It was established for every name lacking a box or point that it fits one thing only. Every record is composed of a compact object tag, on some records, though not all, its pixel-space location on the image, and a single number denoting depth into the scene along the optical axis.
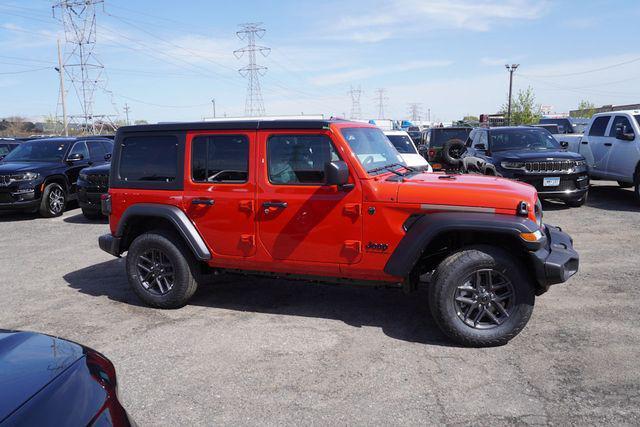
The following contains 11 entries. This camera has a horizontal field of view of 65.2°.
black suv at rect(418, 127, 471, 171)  15.25
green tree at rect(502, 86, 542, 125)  48.07
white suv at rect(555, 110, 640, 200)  10.95
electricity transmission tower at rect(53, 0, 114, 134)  43.31
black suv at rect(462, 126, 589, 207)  10.31
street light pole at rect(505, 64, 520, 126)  49.04
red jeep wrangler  4.20
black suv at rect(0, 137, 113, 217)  11.12
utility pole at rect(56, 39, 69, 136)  44.59
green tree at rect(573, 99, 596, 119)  56.30
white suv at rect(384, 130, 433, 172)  12.57
